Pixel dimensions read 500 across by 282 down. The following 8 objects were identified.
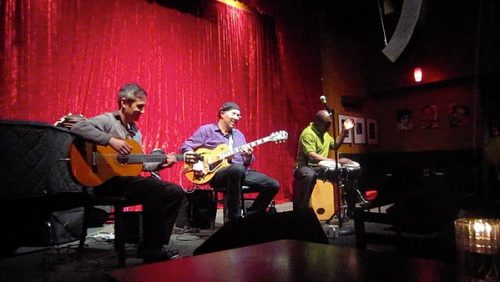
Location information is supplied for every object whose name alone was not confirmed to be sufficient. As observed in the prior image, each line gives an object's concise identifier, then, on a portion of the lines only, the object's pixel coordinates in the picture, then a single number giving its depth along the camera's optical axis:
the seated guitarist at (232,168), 3.93
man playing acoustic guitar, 2.83
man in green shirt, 4.77
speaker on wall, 8.23
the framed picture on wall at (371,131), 8.91
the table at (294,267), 0.66
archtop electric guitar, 4.10
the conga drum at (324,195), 5.00
